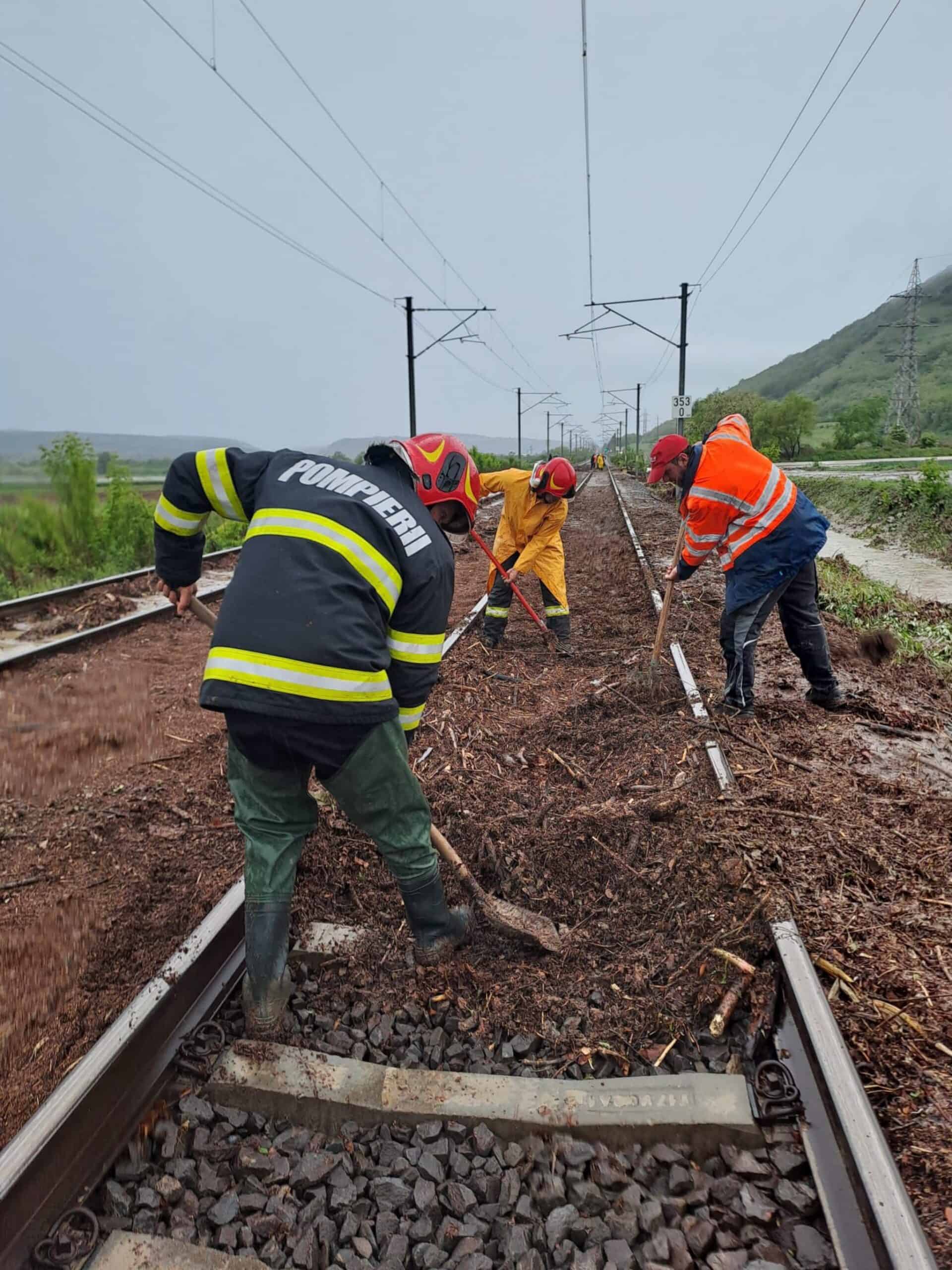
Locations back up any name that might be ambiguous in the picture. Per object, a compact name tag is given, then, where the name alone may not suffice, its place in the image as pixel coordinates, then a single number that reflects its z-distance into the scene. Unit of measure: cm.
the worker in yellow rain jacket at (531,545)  661
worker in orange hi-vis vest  464
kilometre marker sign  2534
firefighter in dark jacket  217
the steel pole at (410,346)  2141
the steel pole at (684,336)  2528
